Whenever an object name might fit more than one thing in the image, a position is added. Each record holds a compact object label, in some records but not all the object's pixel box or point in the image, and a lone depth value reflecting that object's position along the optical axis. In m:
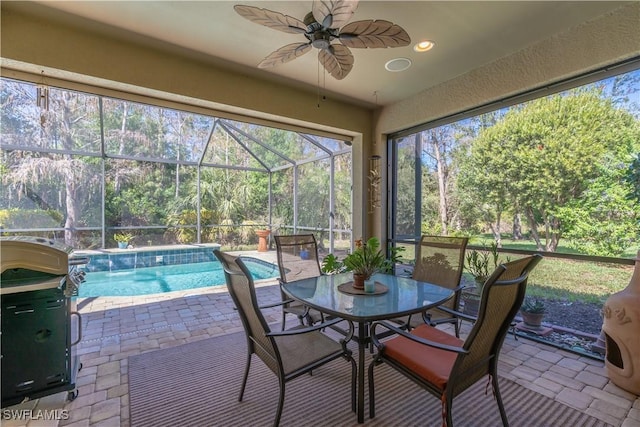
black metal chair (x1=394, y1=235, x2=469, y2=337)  2.42
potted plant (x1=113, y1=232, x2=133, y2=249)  6.69
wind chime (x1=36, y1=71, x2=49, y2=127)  2.64
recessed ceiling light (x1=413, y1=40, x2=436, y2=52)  2.72
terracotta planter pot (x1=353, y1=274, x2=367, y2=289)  2.26
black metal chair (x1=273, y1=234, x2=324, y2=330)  2.95
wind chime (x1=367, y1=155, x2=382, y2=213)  4.57
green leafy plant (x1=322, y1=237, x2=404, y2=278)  2.23
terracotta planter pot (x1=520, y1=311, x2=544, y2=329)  3.03
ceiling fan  1.72
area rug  1.80
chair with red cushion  1.36
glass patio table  1.75
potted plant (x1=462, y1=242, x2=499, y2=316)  3.28
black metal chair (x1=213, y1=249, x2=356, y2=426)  1.60
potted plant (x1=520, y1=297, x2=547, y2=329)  3.04
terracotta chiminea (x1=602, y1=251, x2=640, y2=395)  2.05
